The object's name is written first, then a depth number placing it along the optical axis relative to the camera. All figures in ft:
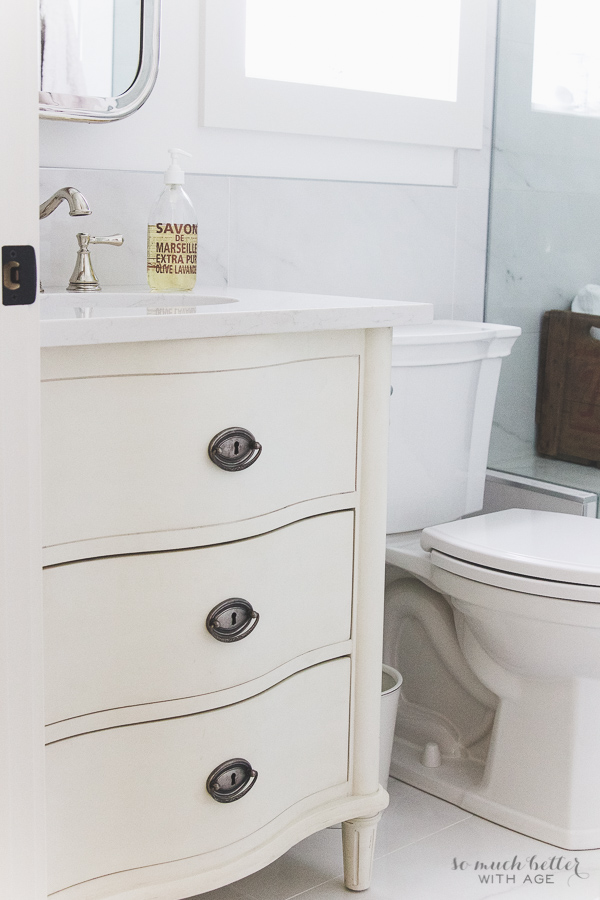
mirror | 4.58
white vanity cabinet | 3.38
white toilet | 4.87
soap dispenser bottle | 4.62
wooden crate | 6.54
